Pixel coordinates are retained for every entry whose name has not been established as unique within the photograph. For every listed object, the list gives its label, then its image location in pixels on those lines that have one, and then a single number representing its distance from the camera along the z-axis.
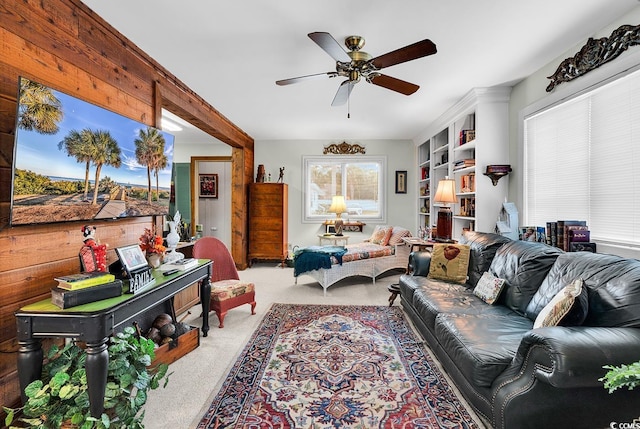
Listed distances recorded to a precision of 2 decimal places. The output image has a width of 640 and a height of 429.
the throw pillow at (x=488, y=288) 2.58
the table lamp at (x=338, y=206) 5.89
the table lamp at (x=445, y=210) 4.05
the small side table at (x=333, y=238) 5.84
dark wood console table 1.51
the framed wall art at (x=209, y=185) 6.48
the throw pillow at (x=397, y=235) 5.16
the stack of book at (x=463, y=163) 3.95
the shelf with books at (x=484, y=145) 3.65
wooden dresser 6.00
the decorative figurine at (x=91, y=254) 1.81
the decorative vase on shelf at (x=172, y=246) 2.65
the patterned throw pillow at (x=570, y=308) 1.66
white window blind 2.29
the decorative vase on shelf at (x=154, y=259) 2.45
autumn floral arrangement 2.44
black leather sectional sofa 1.39
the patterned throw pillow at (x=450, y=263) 3.25
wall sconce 3.54
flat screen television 1.56
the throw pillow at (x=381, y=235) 5.32
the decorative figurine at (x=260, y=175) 6.28
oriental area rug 1.84
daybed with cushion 4.45
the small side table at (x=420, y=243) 4.20
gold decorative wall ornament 6.46
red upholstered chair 3.21
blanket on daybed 4.42
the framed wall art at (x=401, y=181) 6.46
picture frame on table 1.93
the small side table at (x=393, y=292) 3.73
